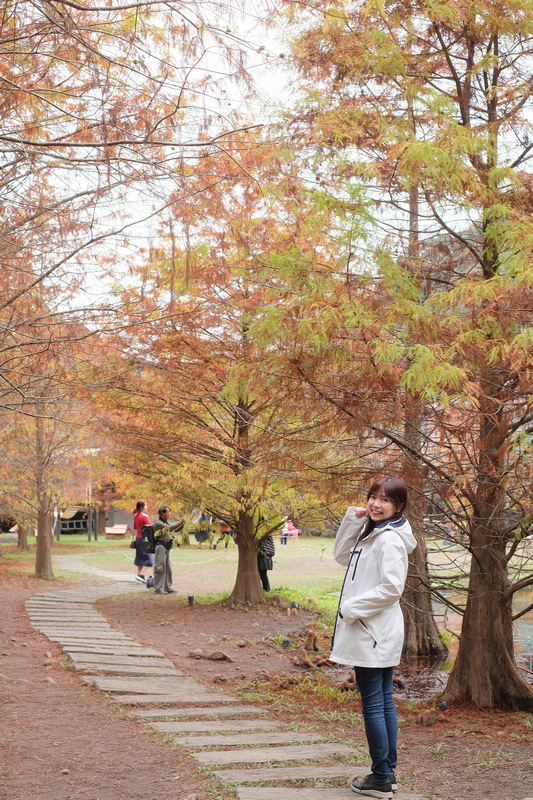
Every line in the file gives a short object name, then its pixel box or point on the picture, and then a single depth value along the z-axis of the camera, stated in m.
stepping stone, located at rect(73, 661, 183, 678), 7.38
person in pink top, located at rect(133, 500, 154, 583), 16.52
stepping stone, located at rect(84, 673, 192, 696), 6.61
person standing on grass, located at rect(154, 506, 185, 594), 14.48
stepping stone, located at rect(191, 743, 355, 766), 4.50
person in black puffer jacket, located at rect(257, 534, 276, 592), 14.74
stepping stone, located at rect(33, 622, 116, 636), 9.93
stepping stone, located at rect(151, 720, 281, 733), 5.35
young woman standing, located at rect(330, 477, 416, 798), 3.85
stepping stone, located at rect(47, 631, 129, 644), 9.16
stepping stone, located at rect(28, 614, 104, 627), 10.66
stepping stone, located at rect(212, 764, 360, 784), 4.15
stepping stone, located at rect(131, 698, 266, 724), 5.80
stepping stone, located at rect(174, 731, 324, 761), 4.94
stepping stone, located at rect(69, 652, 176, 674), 7.76
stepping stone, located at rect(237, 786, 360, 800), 3.82
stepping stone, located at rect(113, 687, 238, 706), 6.18
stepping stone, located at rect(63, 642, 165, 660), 8.30
